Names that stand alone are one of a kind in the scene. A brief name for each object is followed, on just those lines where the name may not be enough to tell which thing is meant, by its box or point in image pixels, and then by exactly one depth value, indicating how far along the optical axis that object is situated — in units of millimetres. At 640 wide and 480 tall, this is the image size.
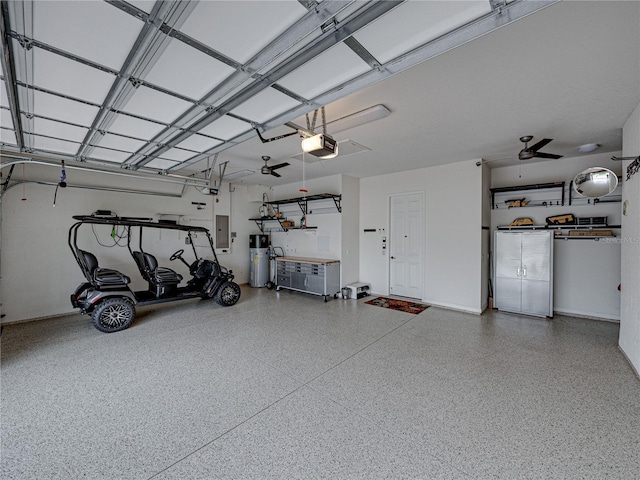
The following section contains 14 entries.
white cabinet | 4793
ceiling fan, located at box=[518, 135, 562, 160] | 3607
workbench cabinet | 6090
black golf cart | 4098
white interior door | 5957
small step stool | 6243
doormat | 5367
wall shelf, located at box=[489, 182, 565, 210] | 4926
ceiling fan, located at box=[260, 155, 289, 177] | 4901
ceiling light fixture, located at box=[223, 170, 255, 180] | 6176
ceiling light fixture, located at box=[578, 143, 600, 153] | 4234
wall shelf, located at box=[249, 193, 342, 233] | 6341
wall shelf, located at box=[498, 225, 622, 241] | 4625
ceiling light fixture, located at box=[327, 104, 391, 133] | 3025
